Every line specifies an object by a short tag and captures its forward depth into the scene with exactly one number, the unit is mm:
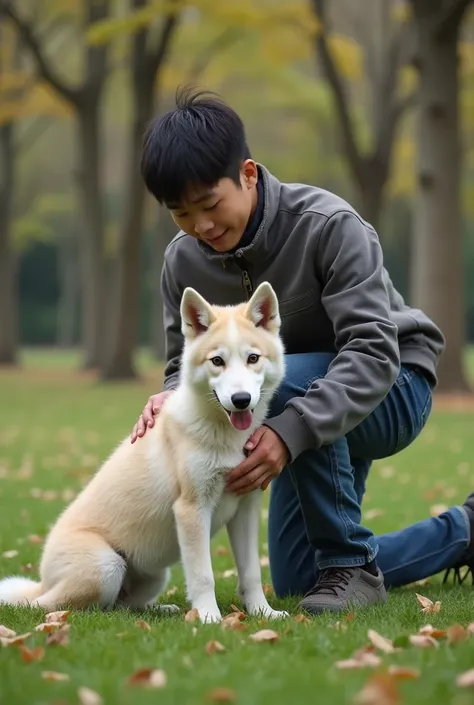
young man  3947
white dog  3818
